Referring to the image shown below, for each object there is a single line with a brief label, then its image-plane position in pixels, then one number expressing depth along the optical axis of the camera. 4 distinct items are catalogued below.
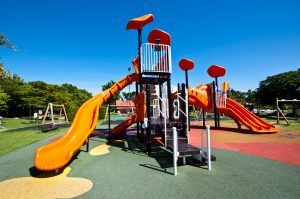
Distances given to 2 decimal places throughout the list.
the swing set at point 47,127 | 16.54
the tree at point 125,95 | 99.03
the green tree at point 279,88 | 34.47
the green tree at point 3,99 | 34.21
